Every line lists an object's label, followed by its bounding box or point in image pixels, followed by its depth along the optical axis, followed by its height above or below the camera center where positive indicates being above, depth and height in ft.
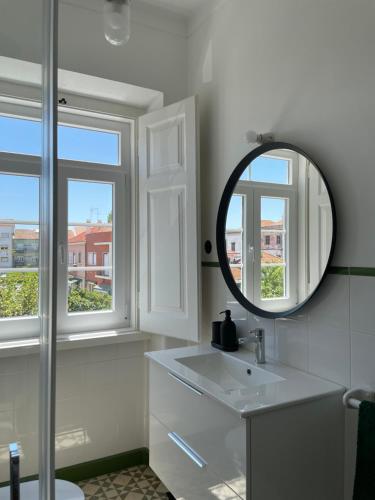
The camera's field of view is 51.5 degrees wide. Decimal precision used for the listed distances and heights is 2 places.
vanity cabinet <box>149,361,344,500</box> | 3.99 -2.19
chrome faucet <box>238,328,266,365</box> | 5.43 -1.26
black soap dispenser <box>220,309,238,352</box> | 6.06 -1.31
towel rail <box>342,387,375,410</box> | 4.02 -1.52
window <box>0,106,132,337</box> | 7.61 +0.60
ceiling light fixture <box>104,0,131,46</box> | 4.09 +2.48
